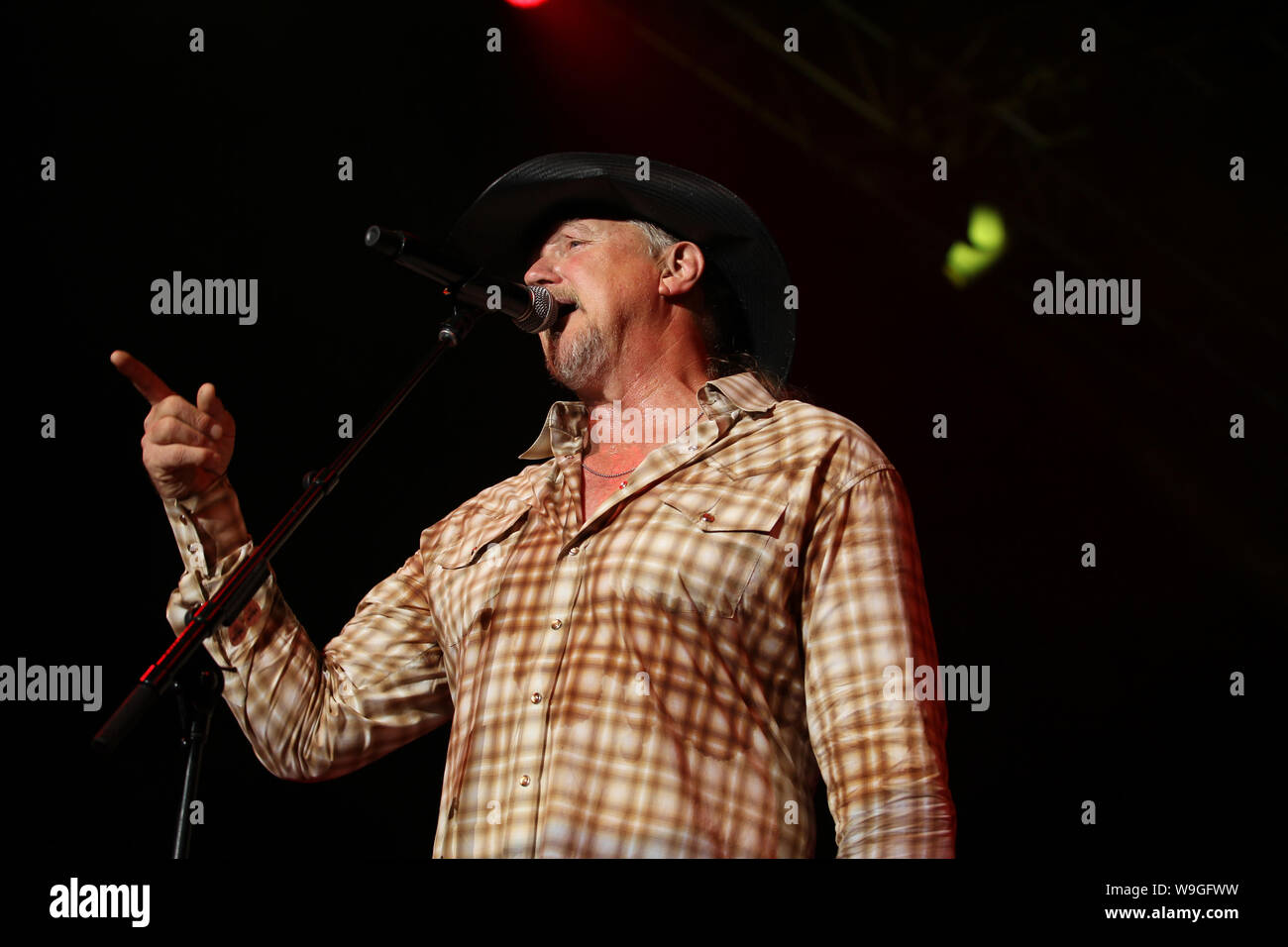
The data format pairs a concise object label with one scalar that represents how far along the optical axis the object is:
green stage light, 5.03
